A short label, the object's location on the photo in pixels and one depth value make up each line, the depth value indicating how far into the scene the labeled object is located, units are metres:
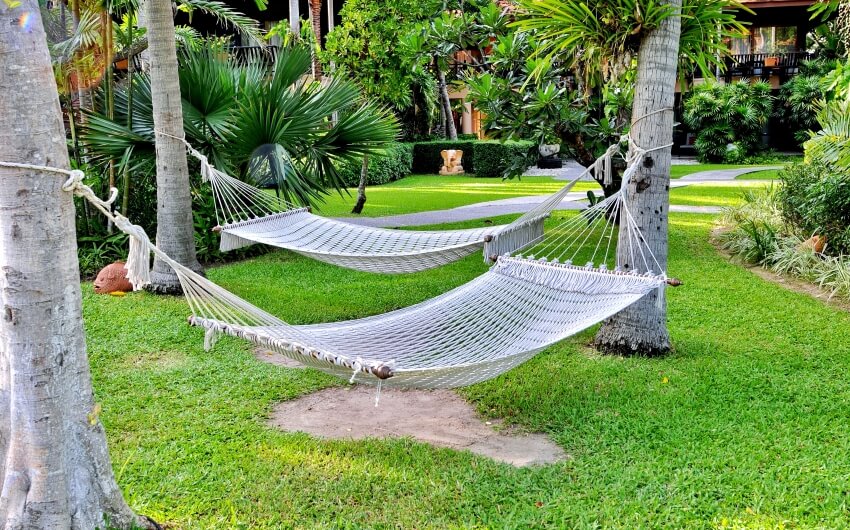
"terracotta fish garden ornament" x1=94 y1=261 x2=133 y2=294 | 5.29
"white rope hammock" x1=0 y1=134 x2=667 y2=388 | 2.34
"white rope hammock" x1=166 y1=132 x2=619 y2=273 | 3.62
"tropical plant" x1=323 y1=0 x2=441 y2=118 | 8.28
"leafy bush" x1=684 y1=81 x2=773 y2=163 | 15.47
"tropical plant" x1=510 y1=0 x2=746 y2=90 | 3.50
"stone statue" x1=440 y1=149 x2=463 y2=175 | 15.82
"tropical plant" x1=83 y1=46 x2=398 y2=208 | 5.63
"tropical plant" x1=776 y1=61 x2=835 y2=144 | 15.16
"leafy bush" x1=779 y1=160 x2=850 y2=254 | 5.56
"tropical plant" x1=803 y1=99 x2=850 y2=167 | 5.26
